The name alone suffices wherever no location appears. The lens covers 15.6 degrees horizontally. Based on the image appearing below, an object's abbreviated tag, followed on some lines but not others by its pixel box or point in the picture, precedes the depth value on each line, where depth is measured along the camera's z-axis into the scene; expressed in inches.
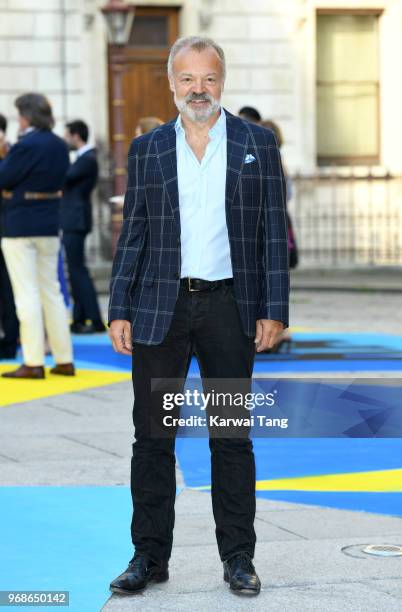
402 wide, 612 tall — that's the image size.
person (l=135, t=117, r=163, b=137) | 432.5
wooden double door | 839.1
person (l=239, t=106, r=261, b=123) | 423.2
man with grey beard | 186.4
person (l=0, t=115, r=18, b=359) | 438.3
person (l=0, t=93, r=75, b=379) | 379.6
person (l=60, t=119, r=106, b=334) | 487.5
